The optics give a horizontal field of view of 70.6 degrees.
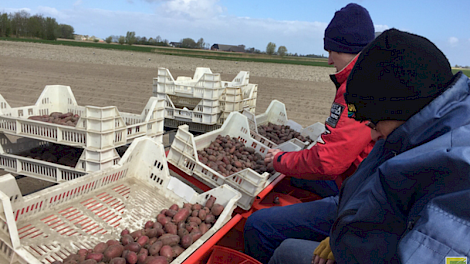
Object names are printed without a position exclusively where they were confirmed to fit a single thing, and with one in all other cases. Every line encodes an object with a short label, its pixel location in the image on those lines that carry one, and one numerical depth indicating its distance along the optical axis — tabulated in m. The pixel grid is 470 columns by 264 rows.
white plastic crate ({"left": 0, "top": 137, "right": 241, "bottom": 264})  2.08
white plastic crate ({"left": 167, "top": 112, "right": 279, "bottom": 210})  2.97
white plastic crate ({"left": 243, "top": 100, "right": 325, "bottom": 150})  4.34
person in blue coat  0.96
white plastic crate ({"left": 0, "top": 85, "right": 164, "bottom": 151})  3.14
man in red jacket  2.43
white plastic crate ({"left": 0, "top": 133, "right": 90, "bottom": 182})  3.33
